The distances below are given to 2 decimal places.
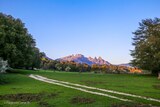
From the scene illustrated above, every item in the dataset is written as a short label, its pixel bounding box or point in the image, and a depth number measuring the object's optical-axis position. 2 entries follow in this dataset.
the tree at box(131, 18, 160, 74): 28.22
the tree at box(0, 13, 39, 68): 25.69
